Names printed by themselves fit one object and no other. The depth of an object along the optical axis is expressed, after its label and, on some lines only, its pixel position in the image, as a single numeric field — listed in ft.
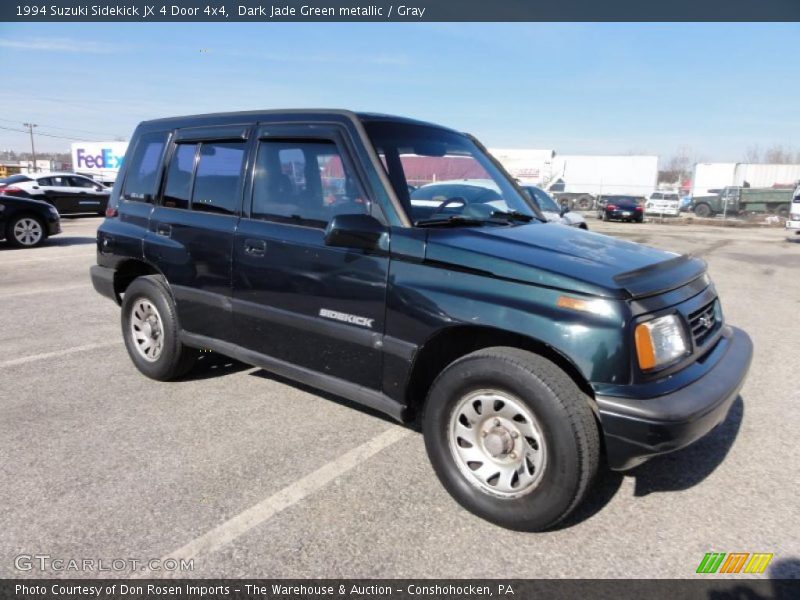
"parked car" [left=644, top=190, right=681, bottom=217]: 111.24
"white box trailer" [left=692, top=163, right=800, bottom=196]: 135.64
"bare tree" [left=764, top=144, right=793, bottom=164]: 345.04
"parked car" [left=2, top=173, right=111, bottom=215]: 56.85
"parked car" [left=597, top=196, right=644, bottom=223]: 93.40
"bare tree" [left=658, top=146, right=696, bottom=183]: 284.26
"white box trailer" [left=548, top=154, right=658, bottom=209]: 136.05
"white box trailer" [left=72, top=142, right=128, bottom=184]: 136.15
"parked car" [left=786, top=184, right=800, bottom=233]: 61.24
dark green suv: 7.88
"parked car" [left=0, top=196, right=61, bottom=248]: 37.88
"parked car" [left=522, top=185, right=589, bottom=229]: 33.76
